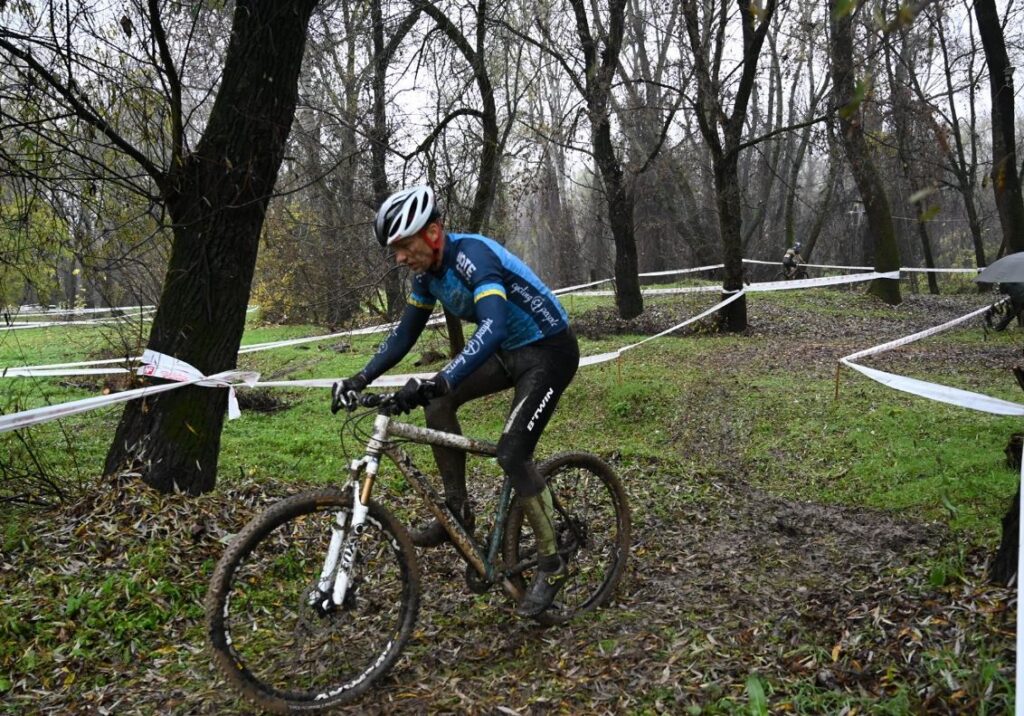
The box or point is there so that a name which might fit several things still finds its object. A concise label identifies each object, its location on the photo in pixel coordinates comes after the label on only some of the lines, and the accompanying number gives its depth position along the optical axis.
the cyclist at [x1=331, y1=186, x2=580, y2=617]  3.96
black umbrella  5.81
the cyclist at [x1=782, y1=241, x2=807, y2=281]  24.90
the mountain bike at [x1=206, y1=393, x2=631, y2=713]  3.57
